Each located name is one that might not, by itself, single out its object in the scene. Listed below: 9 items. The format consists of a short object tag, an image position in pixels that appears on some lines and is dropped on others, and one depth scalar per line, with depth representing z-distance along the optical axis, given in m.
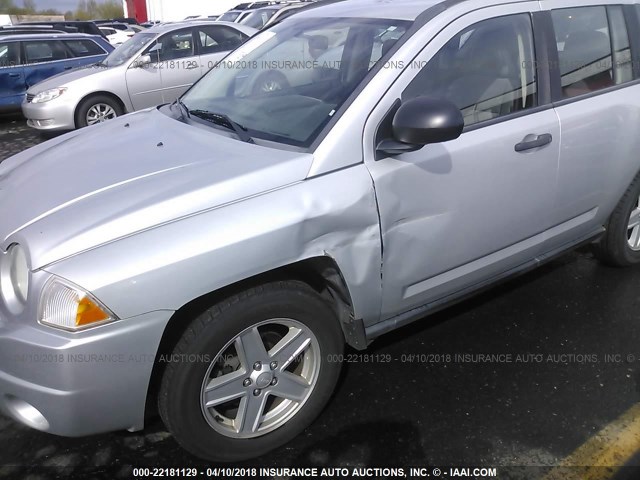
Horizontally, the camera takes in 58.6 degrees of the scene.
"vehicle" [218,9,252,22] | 15.24
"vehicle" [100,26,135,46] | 22.20
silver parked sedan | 8.09
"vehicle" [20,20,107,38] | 16.97
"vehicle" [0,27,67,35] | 12.81
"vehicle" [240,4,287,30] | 12.87
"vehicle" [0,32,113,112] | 9.72
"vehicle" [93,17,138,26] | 30.07
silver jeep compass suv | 1.92
